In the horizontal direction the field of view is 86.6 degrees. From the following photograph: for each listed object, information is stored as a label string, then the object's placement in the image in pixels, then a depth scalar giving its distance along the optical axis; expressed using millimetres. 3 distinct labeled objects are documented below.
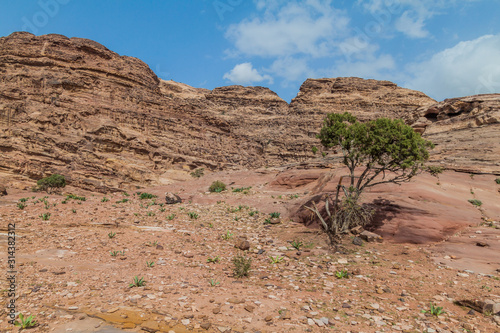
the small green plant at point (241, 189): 23889
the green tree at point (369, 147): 10391
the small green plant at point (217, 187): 24734
